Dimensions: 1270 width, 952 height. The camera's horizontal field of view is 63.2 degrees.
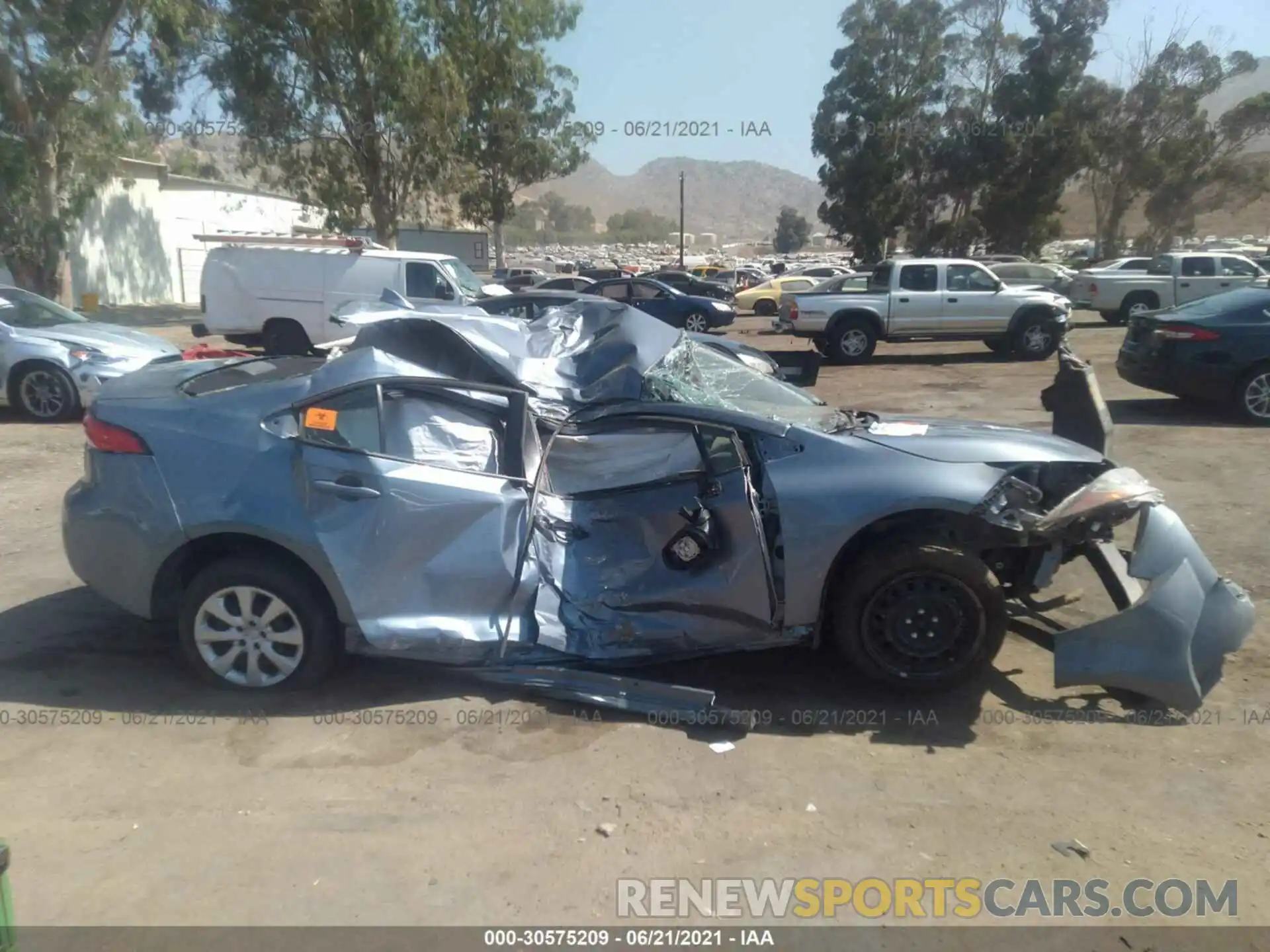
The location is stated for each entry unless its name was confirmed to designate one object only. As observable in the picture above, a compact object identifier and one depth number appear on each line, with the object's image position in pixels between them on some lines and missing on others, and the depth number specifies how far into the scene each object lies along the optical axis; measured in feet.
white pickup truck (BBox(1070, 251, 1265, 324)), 76.28
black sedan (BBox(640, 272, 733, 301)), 102.01
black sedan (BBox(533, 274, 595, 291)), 82.53
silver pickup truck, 59.57
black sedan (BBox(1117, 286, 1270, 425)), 35.60
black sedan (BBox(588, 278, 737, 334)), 76.48
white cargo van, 55.52
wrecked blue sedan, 14.92
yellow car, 108.78
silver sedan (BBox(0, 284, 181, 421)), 36.81
